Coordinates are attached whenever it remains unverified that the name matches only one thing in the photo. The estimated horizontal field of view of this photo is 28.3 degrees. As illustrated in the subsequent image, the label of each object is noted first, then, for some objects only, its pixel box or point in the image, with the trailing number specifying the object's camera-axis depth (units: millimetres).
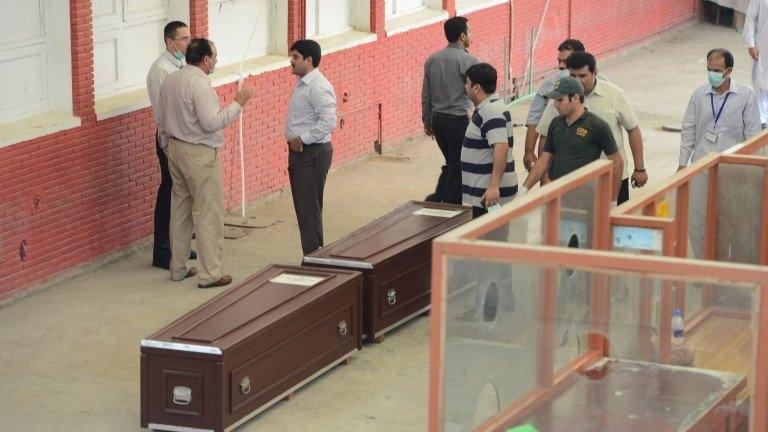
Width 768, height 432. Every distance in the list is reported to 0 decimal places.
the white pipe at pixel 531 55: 21172
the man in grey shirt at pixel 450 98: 13555
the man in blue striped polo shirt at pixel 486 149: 11008
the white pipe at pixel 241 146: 14133
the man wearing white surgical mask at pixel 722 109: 12023
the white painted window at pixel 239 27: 14500
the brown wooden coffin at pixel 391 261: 10719
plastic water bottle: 6973
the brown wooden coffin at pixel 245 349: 8805
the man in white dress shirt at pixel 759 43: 17156
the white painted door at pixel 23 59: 11836
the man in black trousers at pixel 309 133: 12016
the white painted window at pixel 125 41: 12867
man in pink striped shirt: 11633
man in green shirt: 10742
